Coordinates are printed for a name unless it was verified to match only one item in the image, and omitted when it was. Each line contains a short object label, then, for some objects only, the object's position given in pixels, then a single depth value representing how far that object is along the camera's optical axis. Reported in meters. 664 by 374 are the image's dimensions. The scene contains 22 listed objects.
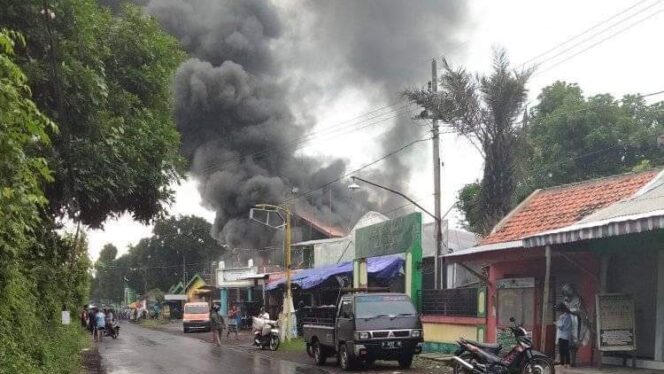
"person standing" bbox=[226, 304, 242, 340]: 33.38
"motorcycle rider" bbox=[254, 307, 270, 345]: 24.97
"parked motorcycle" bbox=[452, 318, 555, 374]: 11.36
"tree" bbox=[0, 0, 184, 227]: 9.86
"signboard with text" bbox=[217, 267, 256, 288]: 43.72
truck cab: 15.15
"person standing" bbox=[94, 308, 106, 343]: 32.69
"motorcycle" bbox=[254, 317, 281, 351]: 24.11
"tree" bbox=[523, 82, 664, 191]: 33.47
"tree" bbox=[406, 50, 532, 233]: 19.25
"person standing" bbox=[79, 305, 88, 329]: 36.95
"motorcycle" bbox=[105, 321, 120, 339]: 34.25
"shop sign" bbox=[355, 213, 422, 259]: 22.03
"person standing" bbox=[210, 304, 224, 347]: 28.52
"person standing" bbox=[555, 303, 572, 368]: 12.84
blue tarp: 22.73
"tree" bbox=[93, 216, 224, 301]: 86.62
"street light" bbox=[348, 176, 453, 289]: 20.55
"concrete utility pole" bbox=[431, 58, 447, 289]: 20.59
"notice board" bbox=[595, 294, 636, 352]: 11.66
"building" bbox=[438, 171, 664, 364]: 11.39
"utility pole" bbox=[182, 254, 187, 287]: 81.32
